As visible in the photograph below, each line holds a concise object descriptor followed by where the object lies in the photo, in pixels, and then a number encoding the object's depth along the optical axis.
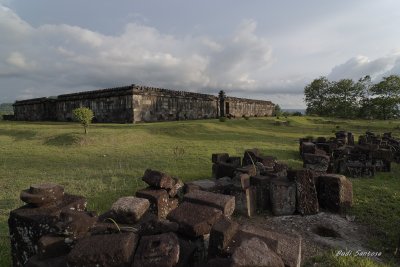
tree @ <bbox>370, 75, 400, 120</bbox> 43.59
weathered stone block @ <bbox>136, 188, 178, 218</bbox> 4.16
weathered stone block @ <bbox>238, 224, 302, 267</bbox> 2.66
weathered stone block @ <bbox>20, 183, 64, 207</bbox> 3.24
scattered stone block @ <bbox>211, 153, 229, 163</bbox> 7.14
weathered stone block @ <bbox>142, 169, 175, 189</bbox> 4.35
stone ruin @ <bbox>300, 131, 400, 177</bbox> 7.22
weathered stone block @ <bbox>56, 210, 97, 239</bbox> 2.87
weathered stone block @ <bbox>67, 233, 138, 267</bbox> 2.42
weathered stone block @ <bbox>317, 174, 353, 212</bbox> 4.93
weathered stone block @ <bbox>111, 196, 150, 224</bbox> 3.54
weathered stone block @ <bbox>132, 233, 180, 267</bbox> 2.38
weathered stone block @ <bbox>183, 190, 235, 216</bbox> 3.61
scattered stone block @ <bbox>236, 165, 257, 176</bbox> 5.36
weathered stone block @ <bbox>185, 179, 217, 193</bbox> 4.83
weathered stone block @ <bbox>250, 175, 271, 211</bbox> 5.09
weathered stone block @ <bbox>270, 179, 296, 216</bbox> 4.84
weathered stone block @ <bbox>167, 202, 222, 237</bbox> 3.01
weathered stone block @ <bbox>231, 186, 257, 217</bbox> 4.80
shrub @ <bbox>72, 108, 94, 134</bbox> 14.00
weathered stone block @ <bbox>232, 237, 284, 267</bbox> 2.20
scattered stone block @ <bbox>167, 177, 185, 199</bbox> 4.75
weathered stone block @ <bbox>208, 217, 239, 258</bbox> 2.64
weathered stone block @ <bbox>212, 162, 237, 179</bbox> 6.25
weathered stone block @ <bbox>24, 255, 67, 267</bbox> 2.63
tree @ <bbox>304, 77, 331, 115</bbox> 50.87
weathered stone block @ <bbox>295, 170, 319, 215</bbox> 4.82
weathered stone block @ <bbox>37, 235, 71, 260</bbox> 2.73
